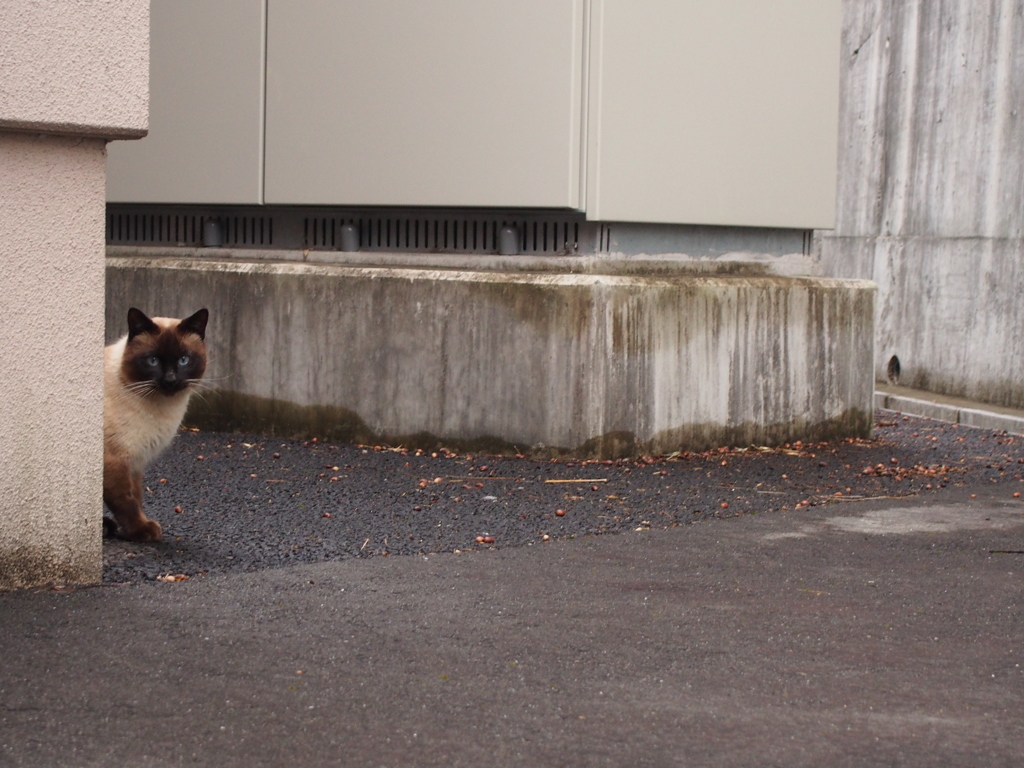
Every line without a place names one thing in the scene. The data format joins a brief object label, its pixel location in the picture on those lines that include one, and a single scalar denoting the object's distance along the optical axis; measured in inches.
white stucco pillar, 163.5
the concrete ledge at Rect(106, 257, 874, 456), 289.3
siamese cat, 198.7
